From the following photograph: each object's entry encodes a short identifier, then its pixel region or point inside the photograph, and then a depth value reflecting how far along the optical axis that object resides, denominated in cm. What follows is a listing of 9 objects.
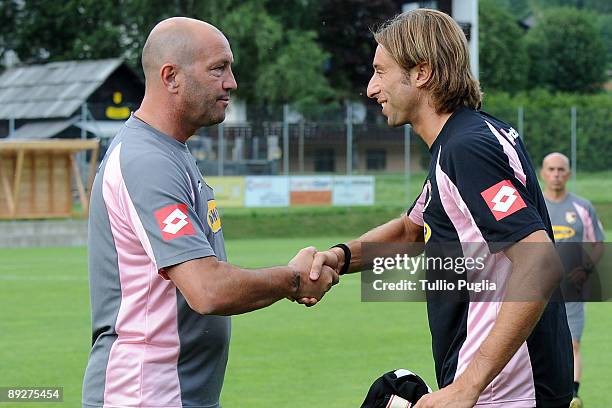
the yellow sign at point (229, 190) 3859
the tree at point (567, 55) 10188
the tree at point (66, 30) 6275
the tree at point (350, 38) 6762
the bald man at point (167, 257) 440
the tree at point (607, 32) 10506
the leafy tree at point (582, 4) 13025
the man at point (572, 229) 1210
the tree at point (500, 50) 8919
